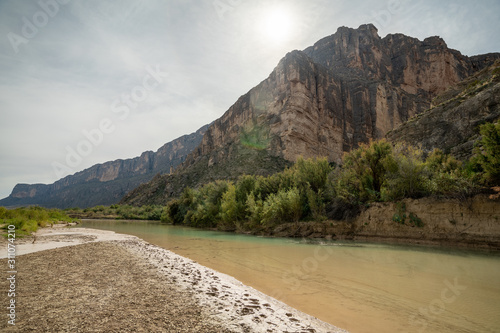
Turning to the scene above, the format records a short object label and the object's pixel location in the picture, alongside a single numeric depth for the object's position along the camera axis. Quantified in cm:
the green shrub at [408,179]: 1556
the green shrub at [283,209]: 2056
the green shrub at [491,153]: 1225
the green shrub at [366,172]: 1790
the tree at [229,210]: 2647
